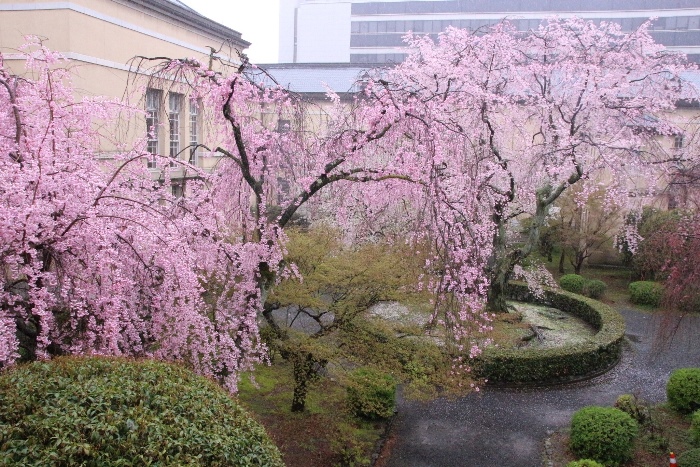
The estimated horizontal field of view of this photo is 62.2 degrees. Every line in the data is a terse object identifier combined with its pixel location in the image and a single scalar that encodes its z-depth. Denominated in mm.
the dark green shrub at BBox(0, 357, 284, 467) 3545
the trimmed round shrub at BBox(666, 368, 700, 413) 10008
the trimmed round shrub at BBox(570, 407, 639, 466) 8508
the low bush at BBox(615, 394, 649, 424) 9688
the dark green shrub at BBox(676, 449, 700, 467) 7727
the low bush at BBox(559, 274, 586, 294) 18406
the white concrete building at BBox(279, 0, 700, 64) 39562
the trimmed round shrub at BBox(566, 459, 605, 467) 7488
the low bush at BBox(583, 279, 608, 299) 18062
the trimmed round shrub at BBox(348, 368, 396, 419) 9320
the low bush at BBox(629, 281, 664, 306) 17422
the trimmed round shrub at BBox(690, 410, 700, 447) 8562
